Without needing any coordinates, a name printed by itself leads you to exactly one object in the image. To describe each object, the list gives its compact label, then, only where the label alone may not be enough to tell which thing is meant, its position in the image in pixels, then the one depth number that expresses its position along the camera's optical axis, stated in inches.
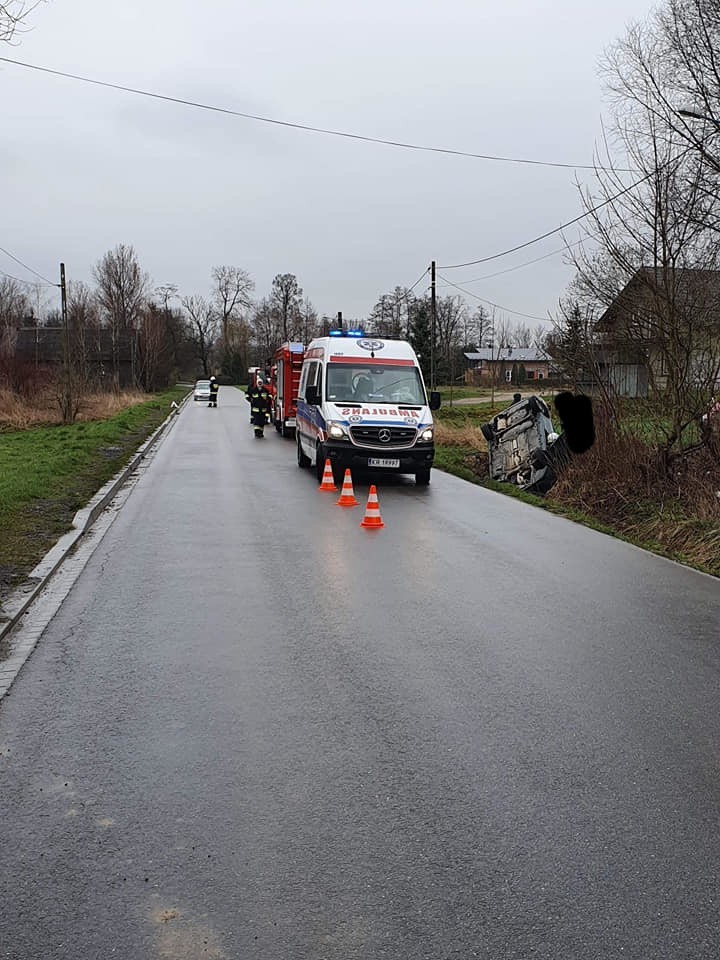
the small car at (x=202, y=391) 2377.8
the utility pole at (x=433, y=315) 1337.4
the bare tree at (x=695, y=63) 513.0
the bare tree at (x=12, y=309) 2276.1
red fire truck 1055.0
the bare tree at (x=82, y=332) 1455.5
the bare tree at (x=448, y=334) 2811.3
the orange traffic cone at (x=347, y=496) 519.8
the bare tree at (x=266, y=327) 4178.2
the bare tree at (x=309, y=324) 3946.9
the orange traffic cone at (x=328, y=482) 590.2
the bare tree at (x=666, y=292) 463.5
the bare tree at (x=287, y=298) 4242.1
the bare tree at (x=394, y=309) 3472.0
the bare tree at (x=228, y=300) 4554.6
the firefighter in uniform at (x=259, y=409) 1102.4
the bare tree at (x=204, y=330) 4490.7
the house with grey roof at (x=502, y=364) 3550.7
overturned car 602.5
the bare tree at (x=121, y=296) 2827.3
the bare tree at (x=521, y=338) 4741.6
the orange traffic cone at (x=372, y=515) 444.1
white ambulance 603.2
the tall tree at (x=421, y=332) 2721.5
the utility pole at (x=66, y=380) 1190.9
